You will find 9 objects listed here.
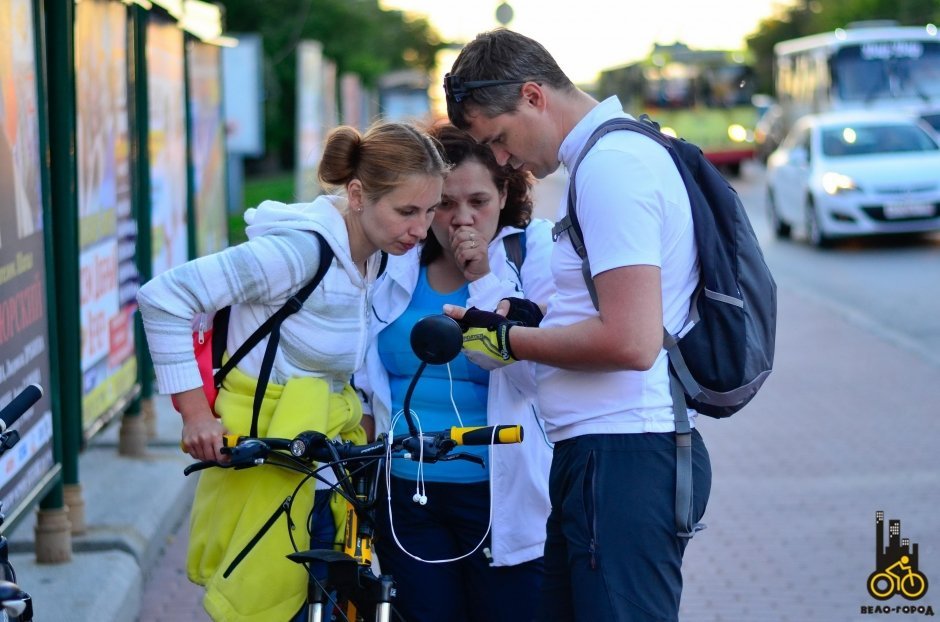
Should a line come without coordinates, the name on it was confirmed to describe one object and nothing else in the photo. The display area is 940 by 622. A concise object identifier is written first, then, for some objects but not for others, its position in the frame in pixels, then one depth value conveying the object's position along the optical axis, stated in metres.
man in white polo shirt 5.64
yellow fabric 6.45
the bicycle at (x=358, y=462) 5.76
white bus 54.47
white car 35.50
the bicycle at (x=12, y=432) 5.61
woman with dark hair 7.21
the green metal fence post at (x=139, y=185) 14.74
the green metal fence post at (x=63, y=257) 11.15
